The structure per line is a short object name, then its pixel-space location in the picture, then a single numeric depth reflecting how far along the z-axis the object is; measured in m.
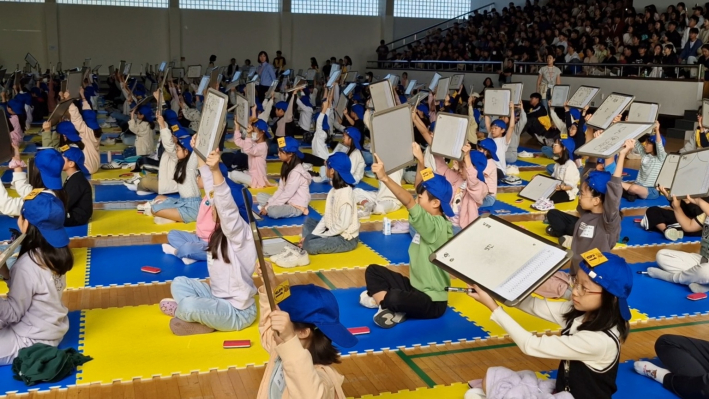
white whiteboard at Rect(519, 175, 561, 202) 10.73
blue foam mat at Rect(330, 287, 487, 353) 5.53
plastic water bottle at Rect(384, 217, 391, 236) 8.72
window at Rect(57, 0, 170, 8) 30.23
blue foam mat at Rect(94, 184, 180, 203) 10.40
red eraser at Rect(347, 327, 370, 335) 5.67
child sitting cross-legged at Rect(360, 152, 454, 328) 5.30
